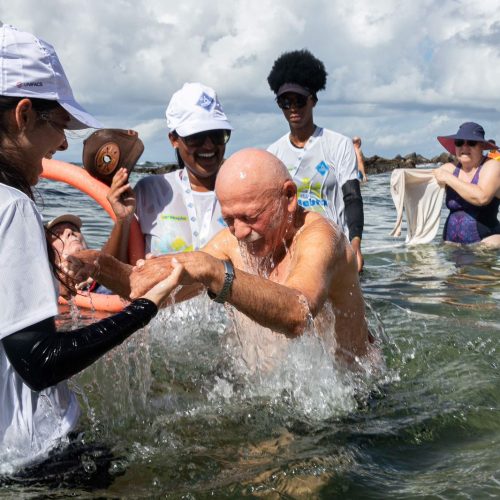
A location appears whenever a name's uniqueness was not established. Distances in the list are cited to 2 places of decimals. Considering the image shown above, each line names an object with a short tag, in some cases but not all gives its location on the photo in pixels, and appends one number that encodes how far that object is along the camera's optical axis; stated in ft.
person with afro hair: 22.34
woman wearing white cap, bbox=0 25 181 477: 7.72
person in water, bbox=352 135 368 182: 50.15
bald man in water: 10.75
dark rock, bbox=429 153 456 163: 181.57
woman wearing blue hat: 32.50
